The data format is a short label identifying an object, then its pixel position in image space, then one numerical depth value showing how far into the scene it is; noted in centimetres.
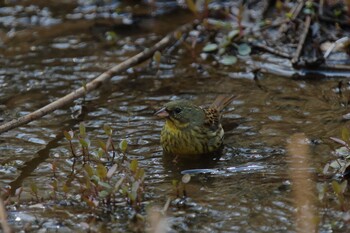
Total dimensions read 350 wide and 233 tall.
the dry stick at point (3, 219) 838
